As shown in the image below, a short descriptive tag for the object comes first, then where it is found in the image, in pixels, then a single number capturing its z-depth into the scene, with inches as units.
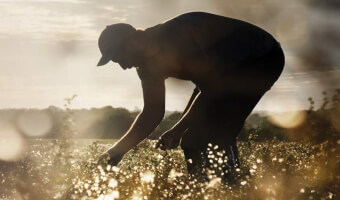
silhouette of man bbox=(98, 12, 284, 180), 295.1
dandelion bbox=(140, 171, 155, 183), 228.5
